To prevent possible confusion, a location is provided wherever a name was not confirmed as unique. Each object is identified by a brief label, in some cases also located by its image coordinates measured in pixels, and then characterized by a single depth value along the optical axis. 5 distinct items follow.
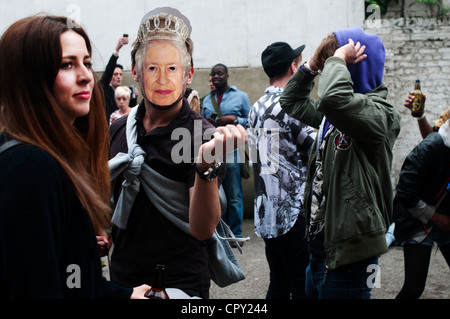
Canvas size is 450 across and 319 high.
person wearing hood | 2.48
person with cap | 3.78
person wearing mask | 2.20
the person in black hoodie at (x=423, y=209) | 3.85
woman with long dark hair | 1.18
